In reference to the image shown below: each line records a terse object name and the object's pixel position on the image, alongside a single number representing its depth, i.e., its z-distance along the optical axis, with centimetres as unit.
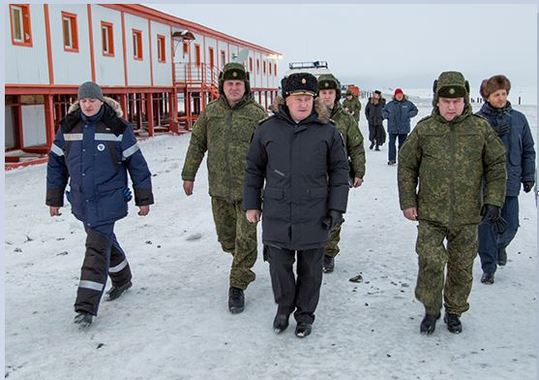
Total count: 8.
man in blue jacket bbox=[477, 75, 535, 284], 486
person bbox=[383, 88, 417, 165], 1234
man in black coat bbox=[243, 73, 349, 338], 395
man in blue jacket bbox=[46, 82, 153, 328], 437
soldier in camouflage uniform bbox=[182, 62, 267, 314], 464
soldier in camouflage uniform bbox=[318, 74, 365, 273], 533
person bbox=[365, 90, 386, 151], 1571
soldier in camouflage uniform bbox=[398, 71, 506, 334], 391
